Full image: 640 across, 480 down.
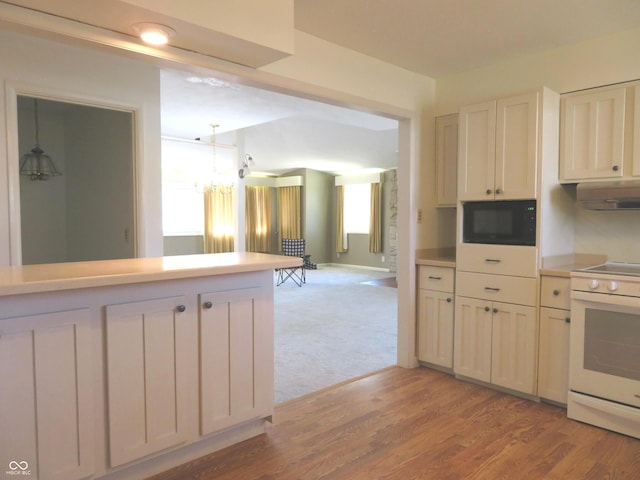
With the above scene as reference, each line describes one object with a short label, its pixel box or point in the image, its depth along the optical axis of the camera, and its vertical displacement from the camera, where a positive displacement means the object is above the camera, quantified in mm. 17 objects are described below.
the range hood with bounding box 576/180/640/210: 2539 +173
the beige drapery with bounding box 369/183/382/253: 10203 +87
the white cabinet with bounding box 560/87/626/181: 2723 +584
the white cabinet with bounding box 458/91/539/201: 2860 +525
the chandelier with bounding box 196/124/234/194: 6923 +736
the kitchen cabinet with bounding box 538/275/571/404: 2742 -760
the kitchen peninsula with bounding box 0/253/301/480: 1628 -628
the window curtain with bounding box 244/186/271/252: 11180 +115
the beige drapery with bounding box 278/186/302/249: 11211 +278
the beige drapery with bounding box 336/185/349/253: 11258 -65
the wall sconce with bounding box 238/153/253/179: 6660 +842
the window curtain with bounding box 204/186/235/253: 9703 -61
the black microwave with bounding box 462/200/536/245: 2895 +6
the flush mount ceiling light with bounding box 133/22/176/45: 1834 +844
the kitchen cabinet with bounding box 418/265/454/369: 3367 -749
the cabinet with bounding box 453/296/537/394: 2895 -862
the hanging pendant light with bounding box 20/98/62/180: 4480 +622
